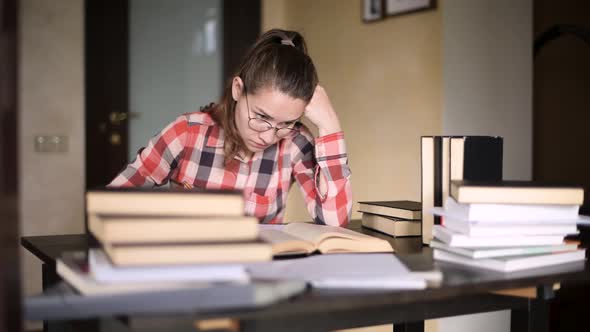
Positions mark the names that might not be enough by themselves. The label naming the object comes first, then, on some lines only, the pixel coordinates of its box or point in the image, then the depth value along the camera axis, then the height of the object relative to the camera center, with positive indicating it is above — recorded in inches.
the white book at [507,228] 40.6 -5.4
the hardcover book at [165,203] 31.1 -2.8
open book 41.3 -6.5
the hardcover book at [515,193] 39.7 -3.1
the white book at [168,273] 29.6 -6.0
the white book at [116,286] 29.4 -6.6
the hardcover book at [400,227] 55.3 -7.2
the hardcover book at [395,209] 55.8 -5.8
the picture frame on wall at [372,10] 117.3 +25.5
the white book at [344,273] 33.4 -7.0
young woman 61.0 +0.0
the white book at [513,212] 40.3 -4.4
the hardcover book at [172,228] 29.6 -4.0
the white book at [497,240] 40.9 -6.2
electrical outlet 133.7 +0.5
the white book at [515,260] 39.8 -7.5
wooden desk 30.2 -8.0
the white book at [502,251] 40.9 -6.9
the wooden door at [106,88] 139.3 +12.7
